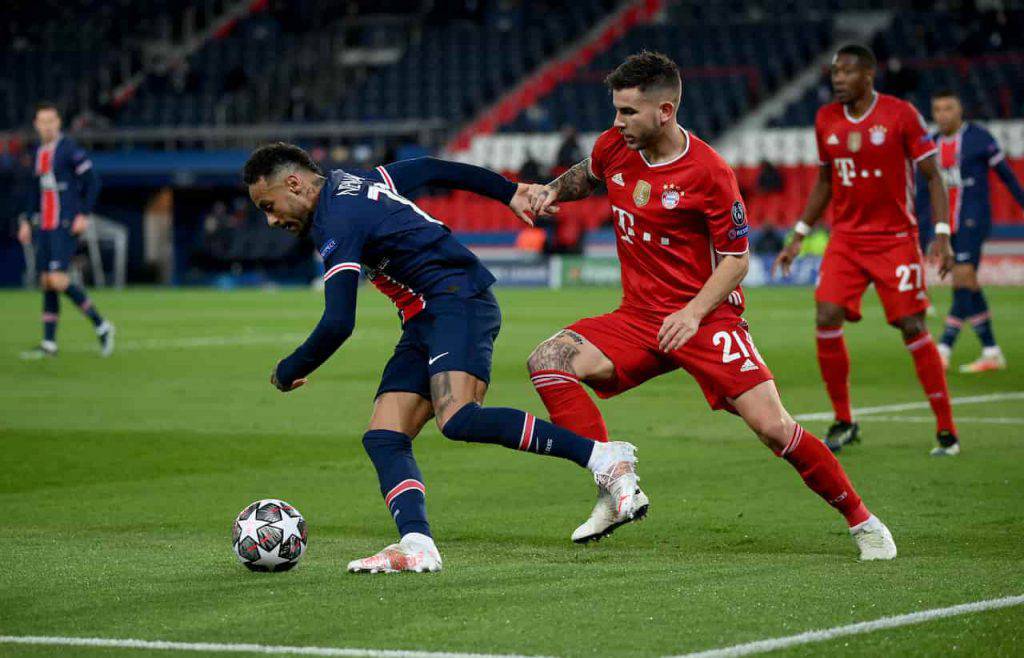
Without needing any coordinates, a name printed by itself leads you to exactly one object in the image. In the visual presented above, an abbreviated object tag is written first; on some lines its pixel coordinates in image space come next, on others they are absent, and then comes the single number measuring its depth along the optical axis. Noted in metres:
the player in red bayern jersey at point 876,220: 20.44
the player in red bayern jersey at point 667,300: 13.69
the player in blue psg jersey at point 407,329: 12.66
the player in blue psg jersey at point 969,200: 31.92
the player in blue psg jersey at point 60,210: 36.87
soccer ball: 12.87
